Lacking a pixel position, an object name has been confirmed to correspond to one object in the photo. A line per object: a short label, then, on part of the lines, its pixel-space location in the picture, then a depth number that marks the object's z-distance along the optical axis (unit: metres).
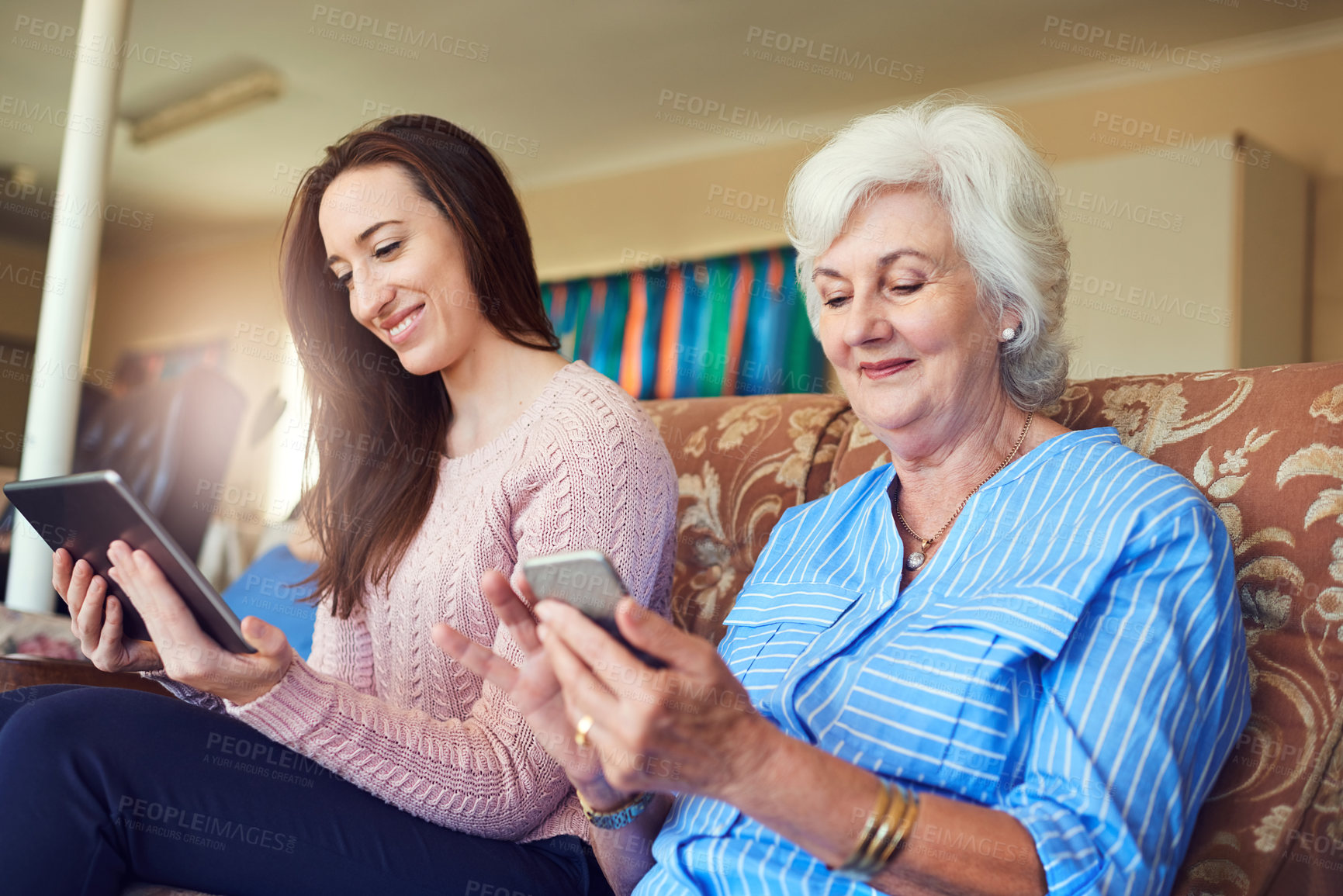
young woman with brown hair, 1.14
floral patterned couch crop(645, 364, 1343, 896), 1.03
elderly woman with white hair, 0.83
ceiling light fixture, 5.24
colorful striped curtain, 5.22
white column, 2.65
